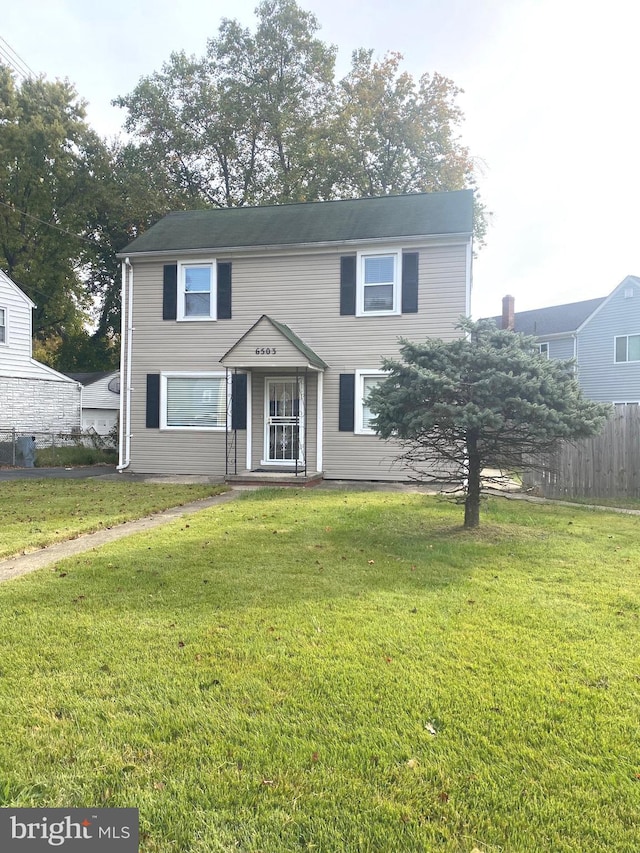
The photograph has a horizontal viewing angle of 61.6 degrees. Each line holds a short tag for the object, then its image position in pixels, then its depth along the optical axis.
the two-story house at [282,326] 13.27
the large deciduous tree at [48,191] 28.64
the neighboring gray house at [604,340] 24.28
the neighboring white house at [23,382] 20.09
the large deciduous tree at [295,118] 25.88
